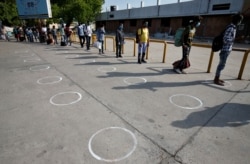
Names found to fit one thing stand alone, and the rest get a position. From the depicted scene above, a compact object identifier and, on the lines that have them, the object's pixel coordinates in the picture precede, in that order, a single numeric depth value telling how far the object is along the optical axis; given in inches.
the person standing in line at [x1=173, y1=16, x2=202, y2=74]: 214.5
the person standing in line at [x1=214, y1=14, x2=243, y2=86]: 173.1
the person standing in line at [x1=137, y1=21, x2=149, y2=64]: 274.5
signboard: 668.1
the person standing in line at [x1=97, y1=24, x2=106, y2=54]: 378.6
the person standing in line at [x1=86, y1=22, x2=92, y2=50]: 450.1
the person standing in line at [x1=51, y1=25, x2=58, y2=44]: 596.7
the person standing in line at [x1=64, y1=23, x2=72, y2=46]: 536.4
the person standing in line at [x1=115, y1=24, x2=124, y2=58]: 335.6
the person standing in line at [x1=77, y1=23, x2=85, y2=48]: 473.1
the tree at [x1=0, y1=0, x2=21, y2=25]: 1192.4
